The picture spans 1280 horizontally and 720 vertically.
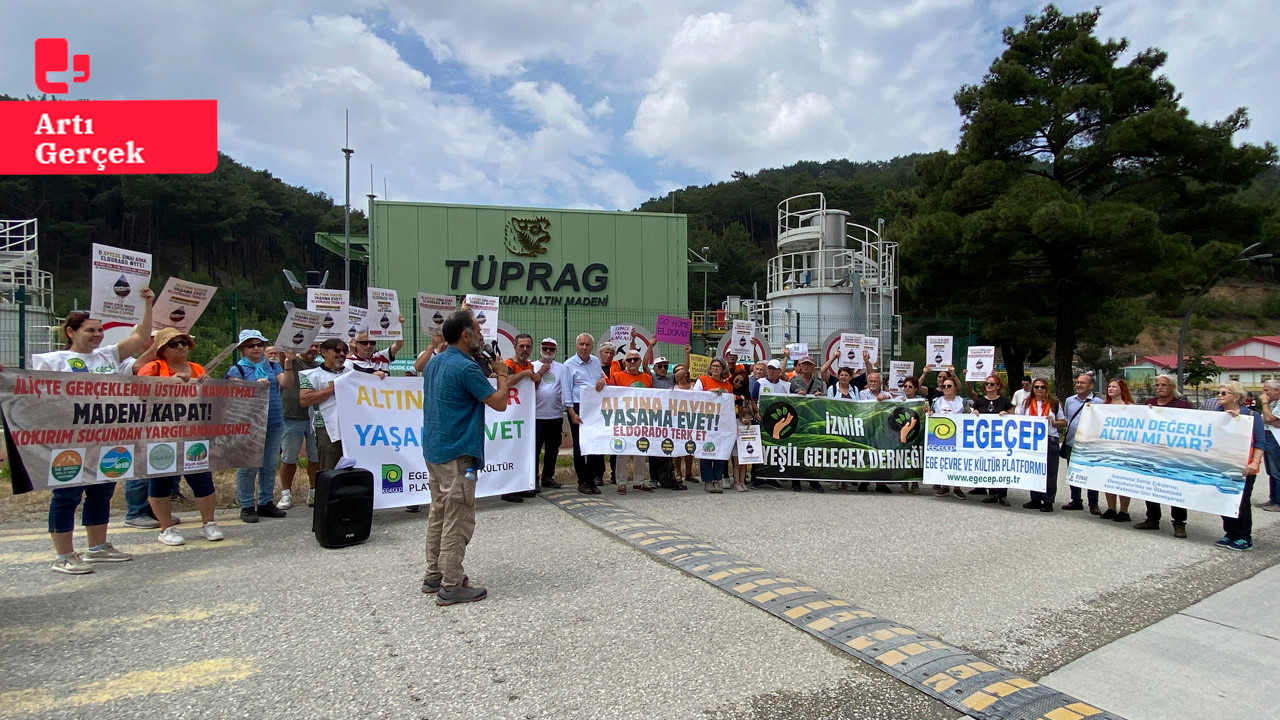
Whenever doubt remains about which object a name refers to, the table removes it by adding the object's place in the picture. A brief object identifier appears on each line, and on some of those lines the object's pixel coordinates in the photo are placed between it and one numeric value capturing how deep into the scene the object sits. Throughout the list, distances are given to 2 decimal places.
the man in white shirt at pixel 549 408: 9.17
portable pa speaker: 6.38
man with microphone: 4.97
